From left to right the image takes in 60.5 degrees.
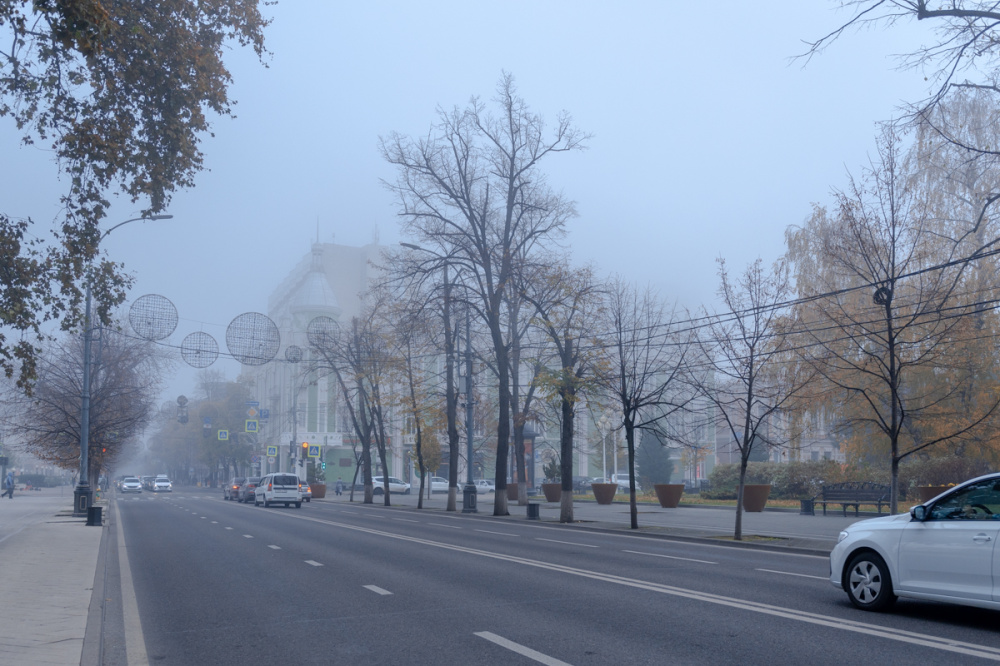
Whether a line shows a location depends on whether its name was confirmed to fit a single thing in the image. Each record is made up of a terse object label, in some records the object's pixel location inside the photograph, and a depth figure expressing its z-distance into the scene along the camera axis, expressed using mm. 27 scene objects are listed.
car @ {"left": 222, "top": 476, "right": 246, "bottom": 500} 56000
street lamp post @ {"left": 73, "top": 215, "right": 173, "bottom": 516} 29531
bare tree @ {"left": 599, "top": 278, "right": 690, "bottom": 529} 24734
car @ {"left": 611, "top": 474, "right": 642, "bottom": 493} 67250
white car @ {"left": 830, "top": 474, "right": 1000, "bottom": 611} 8289
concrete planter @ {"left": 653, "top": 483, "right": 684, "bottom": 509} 37156
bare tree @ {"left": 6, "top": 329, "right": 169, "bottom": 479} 40875
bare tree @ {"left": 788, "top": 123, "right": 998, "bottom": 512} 28438
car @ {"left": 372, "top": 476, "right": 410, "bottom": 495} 70250
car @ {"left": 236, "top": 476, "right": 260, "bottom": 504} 51066
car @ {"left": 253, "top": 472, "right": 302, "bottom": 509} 43812
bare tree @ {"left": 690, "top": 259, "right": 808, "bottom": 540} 20766
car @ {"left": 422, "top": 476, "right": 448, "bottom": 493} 73562
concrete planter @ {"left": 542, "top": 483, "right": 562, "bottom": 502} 42531
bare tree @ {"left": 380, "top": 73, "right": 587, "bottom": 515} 32875
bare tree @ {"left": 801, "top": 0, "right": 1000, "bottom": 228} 11547
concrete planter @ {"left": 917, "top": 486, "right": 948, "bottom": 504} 27589
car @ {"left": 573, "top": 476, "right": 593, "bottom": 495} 67312
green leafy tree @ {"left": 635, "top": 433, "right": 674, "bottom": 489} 66231
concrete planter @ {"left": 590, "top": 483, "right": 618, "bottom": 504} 43062
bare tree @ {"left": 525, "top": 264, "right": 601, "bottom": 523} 28375
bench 29203
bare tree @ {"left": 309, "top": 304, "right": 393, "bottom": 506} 43812
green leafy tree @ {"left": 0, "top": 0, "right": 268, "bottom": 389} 13500
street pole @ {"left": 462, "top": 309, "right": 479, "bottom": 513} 36781
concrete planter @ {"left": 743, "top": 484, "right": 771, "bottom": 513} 33000
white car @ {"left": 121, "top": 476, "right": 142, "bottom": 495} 78375
